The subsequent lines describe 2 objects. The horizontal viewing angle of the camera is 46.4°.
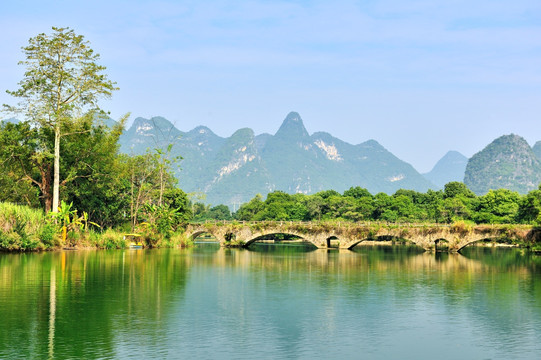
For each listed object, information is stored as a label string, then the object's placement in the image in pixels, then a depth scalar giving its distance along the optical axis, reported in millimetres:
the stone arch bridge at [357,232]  81000
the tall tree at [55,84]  65688
